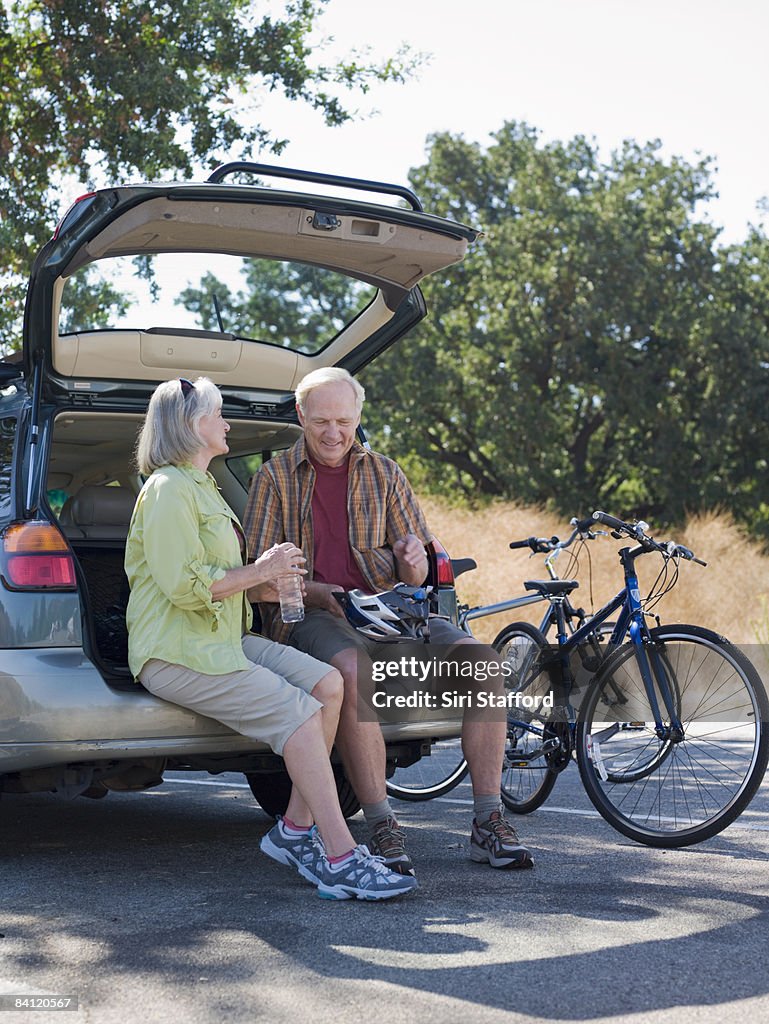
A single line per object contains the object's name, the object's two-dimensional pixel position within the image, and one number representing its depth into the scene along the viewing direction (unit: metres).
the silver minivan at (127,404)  4.91
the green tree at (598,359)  29.69
